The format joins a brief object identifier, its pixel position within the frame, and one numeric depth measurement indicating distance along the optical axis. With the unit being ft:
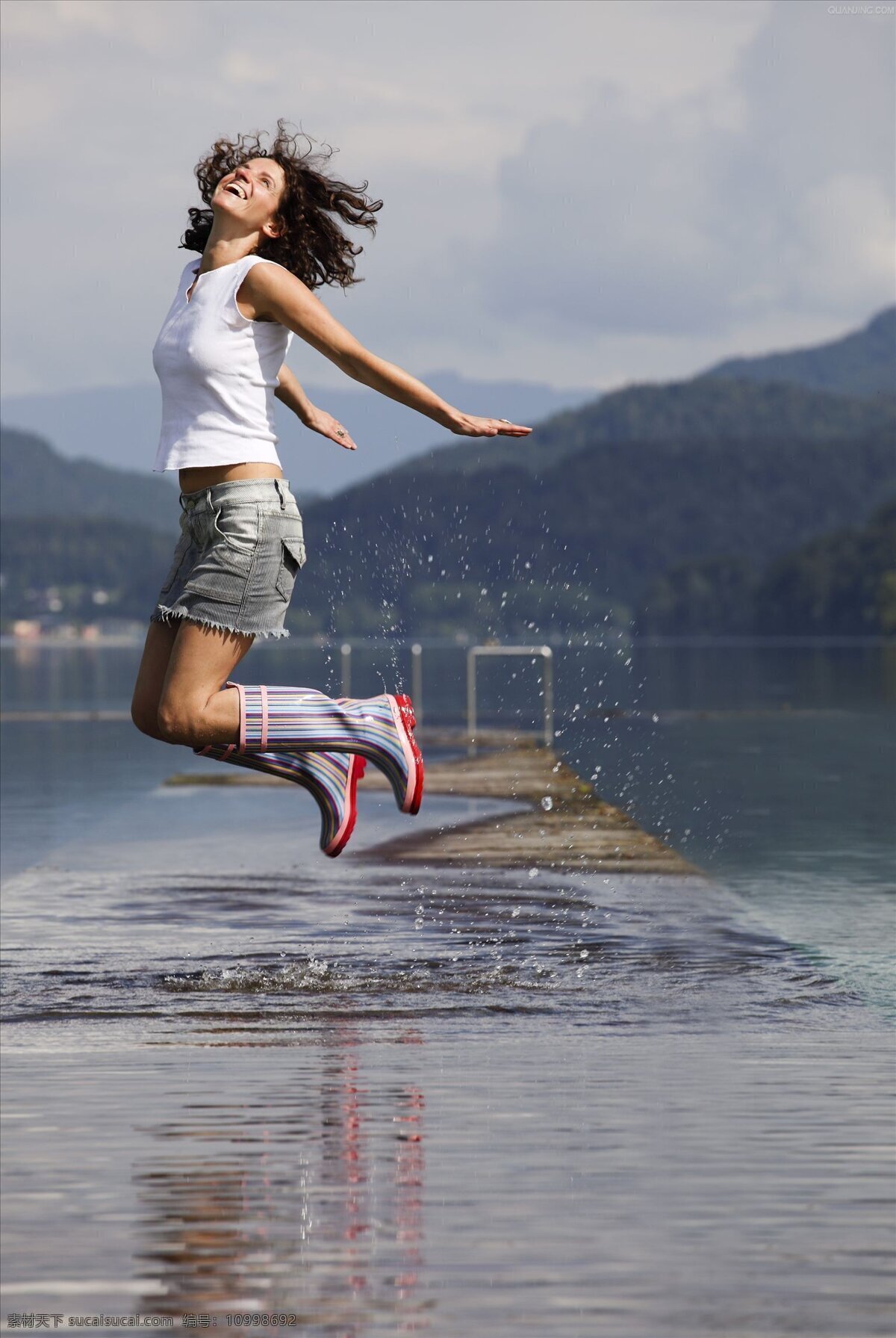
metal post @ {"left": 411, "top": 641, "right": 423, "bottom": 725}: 76.98
